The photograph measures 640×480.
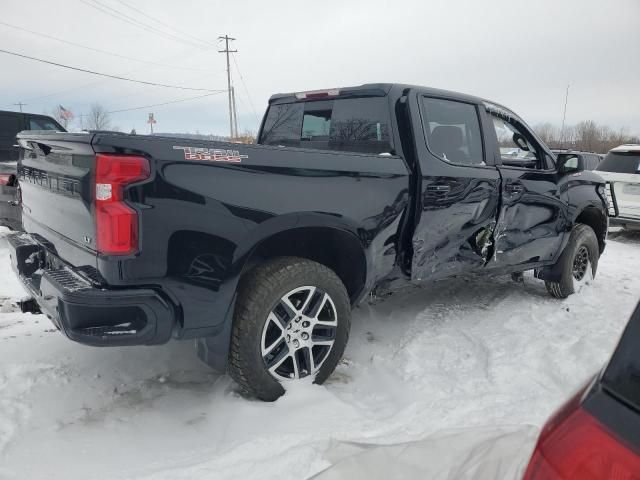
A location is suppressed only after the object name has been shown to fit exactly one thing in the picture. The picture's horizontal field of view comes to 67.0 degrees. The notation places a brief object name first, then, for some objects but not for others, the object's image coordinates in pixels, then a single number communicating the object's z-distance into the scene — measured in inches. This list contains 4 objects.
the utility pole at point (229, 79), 1594.5
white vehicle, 351.3
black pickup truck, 88.5
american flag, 1315.2
